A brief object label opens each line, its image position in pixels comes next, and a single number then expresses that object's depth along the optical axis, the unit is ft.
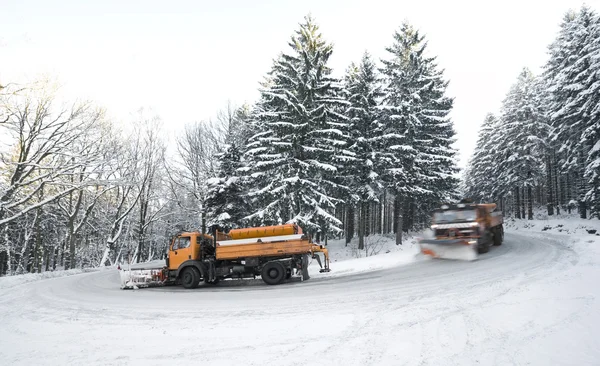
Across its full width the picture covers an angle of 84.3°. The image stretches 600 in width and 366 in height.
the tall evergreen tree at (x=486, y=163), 135.81
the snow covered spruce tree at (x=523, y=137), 110.11
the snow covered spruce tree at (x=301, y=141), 62.54
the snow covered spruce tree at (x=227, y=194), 77.92
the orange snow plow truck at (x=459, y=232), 47.32
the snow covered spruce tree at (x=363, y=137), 76.38
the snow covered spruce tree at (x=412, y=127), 75.46
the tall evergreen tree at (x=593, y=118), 72.18
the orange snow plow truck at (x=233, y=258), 42.24
